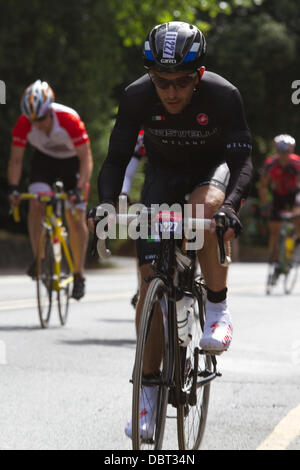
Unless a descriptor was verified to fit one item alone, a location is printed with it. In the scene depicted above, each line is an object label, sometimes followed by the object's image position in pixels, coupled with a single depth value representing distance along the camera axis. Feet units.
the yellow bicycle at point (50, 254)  59.97
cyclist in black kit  28.91
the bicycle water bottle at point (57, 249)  60.90
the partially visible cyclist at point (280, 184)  89.45
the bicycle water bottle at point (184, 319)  28.84
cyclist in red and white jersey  59.93
